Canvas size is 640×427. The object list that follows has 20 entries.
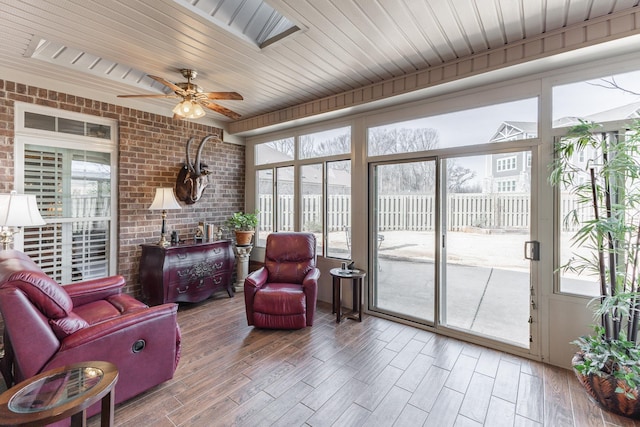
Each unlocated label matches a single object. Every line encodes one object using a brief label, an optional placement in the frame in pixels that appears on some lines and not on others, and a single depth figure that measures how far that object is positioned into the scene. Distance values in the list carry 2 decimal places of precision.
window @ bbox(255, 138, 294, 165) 4.76
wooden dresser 3.63
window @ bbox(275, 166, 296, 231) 4.77
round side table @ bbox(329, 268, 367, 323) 3.50
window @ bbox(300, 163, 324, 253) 4.40
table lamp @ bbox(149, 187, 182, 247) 3.75
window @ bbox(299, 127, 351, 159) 4.09
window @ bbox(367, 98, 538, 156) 2.79
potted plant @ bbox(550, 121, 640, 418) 2.02
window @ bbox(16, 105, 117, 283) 3.18
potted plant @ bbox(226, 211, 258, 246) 4.66
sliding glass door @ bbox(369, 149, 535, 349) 2.89
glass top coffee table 1.22
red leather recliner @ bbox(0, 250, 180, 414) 1.63
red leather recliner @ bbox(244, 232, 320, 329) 3.21
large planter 1.93
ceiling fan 2.74
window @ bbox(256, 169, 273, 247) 5.08
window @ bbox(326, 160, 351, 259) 4.09
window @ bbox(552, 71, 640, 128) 2.34
